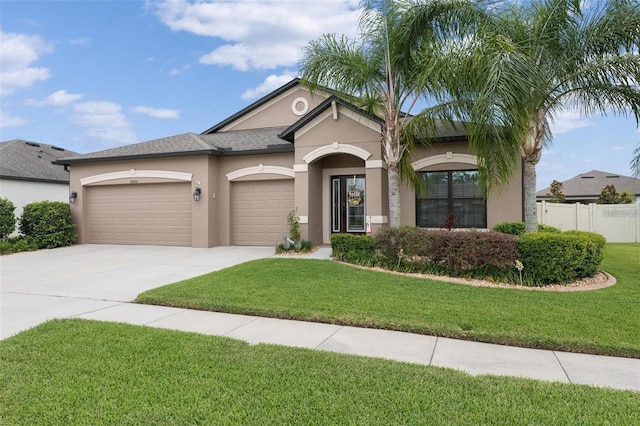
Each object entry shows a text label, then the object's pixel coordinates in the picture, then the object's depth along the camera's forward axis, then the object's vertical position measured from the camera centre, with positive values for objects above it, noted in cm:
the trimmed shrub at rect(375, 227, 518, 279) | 788 -88
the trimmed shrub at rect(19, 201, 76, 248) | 1433 -32
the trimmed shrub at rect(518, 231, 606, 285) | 757 -92
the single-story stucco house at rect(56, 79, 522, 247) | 1184 +99
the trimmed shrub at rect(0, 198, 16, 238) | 1383 -8
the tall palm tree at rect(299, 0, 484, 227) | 897 +385
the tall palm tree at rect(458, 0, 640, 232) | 719 +291
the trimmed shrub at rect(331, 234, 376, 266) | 961 -93
